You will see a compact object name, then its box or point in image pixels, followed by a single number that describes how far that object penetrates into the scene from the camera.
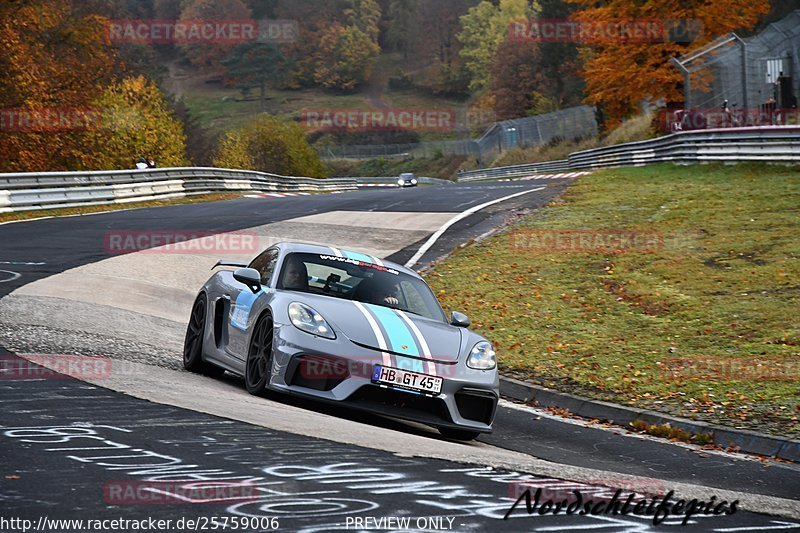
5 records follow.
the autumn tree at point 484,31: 160.75
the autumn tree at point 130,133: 51.56
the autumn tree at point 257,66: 161.62
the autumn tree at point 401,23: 186.38
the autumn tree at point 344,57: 168.00
